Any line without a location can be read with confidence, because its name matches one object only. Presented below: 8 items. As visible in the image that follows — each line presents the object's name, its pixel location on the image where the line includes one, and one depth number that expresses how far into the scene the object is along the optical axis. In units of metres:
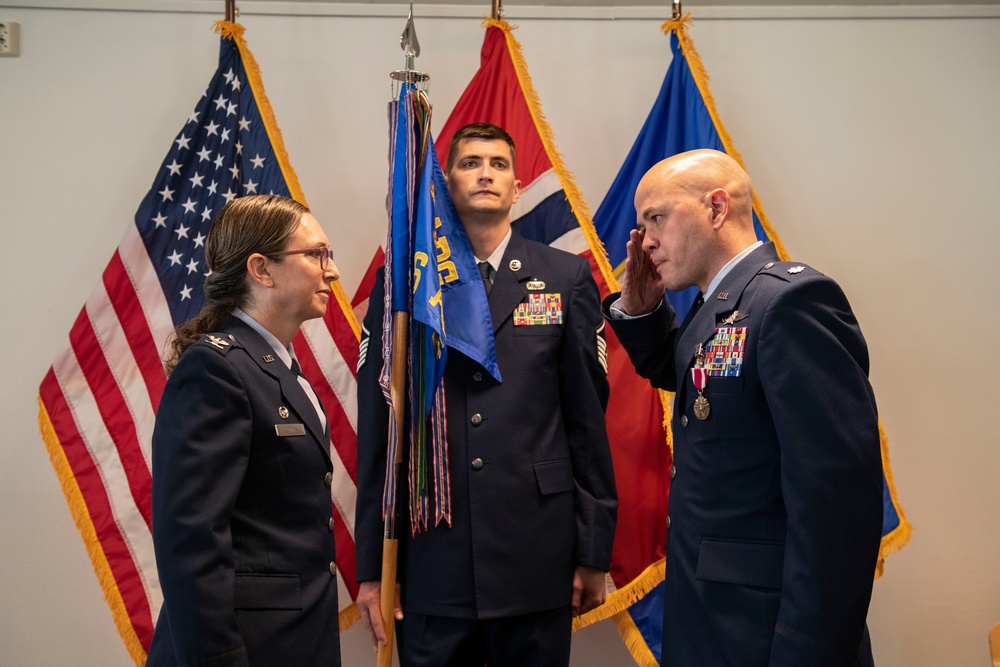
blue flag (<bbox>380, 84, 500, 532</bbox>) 2.17
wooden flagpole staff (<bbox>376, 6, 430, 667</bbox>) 2.10
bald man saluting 1.37
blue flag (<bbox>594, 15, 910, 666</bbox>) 2.80
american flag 2.55
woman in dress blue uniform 1.44
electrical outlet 2.87
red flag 2.60
